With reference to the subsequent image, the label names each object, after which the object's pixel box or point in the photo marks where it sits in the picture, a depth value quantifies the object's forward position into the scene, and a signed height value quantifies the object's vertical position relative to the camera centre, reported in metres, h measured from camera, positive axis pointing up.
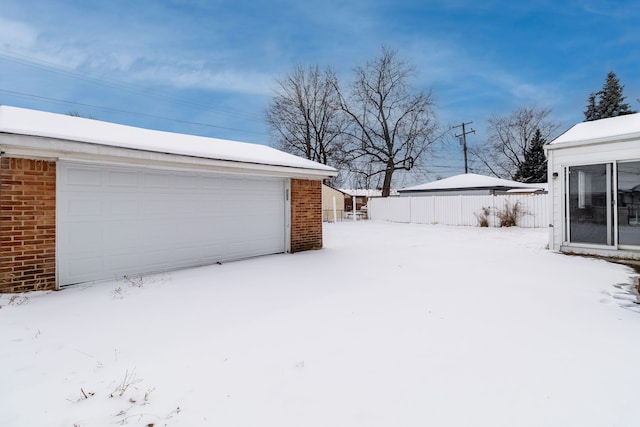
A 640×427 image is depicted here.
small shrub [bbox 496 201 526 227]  15.09 -0.05
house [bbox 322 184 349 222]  23.28 +0.66
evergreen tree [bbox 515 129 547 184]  30.31 +4.59
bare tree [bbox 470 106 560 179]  31.36 +7.42
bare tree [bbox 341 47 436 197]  25.52 +7.39
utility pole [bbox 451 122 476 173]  28.85 +6.72
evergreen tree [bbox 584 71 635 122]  29.86 +10.28
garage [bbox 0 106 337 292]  4.71 +0.23
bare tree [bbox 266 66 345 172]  26.95 +8.22
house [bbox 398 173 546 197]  20.31 +1.69
